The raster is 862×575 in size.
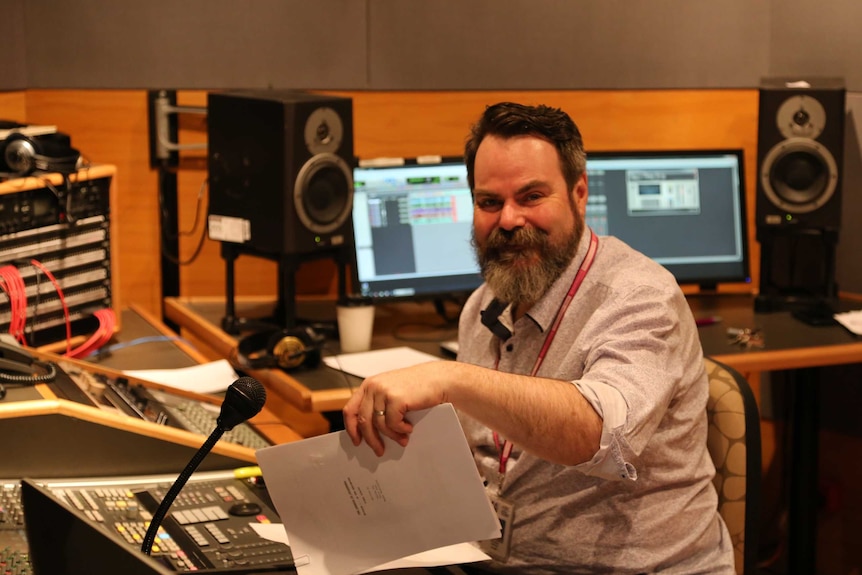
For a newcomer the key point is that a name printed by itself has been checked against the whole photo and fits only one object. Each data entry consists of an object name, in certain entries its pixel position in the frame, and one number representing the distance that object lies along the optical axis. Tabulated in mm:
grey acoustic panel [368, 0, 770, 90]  3232
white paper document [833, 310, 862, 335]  2895
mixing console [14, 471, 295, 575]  1521
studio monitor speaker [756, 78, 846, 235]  3094
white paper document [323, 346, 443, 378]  2551
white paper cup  2729
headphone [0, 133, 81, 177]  2455
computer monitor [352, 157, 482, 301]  2953
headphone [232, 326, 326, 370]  2529
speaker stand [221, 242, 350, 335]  2719
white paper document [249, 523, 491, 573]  1428
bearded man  1441
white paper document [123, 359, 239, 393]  2363
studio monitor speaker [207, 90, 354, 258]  2641
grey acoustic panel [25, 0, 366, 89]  3033
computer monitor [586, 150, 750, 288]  3186
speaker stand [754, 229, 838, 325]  3127
